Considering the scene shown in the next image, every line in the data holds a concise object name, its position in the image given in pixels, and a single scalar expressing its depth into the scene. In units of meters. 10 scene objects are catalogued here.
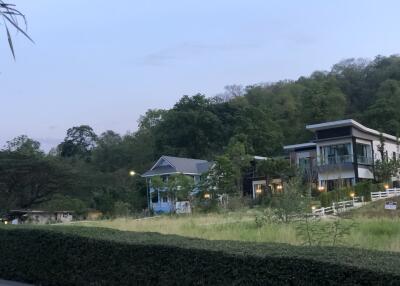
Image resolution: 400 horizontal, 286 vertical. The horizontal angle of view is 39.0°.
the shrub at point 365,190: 42.28
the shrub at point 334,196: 38.28
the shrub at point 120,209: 47.91
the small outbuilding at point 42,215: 53.20
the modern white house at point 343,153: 54.25
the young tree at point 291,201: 19.19
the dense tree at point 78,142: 115.50
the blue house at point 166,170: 59.31
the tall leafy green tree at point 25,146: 67.29
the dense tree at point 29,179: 61.75
